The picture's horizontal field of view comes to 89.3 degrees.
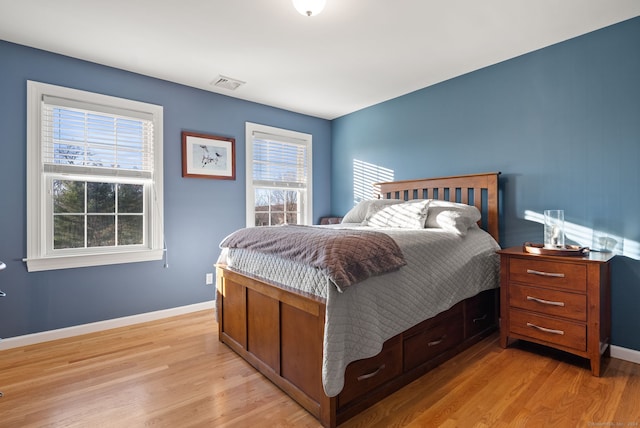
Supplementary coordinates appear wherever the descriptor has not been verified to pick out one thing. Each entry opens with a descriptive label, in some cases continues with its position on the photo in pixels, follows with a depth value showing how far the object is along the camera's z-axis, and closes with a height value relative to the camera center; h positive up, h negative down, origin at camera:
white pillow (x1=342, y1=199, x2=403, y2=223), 3.17 +0.03
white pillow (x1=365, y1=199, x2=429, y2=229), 2.67 -0.02
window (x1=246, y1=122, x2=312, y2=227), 3.88 +0.47
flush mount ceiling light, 1.86 +1.21
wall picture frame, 3.37 +0.61
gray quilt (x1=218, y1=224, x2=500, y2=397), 1.49 -0.42
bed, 1.55 -0.65
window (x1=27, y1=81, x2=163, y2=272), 2.63 +0.30
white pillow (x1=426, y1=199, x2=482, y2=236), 2.48 -0.03
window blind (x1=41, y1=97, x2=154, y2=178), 2.70 +0.65
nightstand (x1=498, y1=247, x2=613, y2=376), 2.02 -0.60
